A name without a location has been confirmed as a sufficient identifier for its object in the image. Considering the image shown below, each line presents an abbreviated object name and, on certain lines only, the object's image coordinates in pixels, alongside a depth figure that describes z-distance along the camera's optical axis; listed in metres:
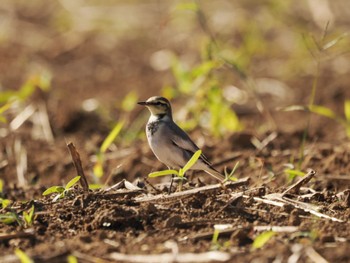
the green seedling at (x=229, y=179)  12.68
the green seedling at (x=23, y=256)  9.92
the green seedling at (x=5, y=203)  12.11
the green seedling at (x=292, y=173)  14.13
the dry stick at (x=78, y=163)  13.29
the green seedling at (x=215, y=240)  10.65
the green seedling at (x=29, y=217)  11.70
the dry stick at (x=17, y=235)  11.14
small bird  14.84
